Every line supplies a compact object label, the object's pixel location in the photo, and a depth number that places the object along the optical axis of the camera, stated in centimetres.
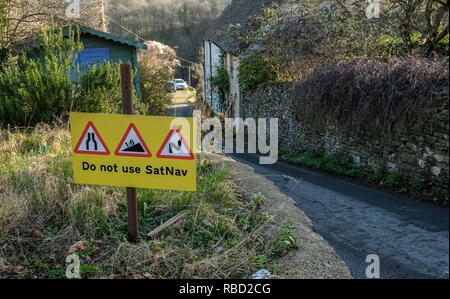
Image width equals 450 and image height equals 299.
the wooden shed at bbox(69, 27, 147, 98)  1548
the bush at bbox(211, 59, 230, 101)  2034
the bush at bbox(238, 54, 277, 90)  1597
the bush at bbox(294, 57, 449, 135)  568
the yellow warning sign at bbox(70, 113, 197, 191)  344
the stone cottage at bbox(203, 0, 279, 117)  1842
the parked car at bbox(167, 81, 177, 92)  2163
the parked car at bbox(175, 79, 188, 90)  2779
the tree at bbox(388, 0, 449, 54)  961
